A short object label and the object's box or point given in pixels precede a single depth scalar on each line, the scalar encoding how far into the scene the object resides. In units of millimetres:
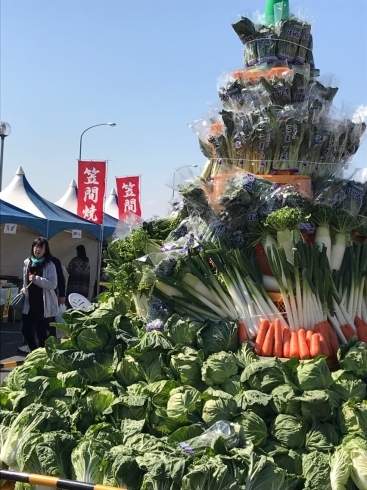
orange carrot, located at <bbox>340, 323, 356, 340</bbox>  4207
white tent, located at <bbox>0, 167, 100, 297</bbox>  14938
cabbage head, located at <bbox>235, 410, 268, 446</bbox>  3391
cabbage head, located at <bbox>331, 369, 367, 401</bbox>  3594
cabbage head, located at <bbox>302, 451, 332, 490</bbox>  3145
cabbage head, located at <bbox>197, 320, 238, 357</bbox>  4133
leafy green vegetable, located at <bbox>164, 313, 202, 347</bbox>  4176
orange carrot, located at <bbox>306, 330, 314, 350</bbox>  4012
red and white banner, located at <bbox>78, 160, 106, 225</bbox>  16156
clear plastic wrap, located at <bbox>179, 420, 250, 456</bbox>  3131
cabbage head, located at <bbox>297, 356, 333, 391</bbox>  3551
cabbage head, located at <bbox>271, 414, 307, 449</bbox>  3385
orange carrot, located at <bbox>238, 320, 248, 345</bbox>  4223
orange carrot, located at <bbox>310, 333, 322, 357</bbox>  3889
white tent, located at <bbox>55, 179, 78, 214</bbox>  20125
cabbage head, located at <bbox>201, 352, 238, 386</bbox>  3805
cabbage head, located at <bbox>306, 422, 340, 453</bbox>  3309
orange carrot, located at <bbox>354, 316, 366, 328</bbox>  4316
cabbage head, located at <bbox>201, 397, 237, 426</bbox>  3469
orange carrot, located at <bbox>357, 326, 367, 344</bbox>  4191
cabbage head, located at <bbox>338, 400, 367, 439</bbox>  3344
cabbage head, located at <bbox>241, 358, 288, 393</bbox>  3635
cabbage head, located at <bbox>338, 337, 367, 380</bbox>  3734
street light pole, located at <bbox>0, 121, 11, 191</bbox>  14844
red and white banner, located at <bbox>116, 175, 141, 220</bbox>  18109
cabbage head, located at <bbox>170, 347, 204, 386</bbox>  3887
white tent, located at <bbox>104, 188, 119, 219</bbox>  23375
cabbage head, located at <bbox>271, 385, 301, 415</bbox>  3475
